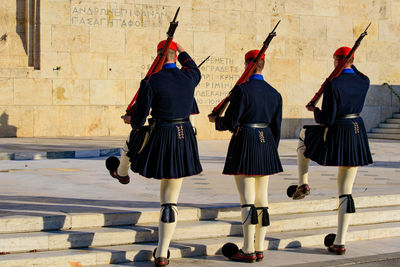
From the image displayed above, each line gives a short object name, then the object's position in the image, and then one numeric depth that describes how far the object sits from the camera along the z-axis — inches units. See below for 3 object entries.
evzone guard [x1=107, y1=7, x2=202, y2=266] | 410.8
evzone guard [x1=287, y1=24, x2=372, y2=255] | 465.8
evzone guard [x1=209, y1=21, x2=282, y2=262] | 433.3
